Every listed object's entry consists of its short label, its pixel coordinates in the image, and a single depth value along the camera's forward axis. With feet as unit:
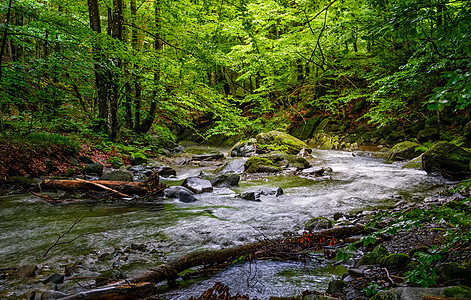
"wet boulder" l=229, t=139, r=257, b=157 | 44.77
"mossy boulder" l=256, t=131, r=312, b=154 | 43.09
